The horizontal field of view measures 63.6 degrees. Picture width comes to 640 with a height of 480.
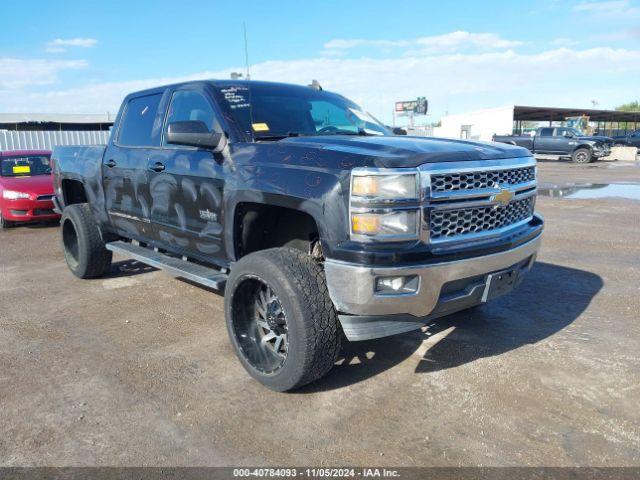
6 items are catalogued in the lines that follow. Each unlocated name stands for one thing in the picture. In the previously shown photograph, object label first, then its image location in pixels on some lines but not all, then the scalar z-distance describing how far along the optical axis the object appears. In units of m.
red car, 9.19
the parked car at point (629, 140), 34.28
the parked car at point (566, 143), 25.31
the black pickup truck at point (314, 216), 2.74
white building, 43.84
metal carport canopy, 43.78
